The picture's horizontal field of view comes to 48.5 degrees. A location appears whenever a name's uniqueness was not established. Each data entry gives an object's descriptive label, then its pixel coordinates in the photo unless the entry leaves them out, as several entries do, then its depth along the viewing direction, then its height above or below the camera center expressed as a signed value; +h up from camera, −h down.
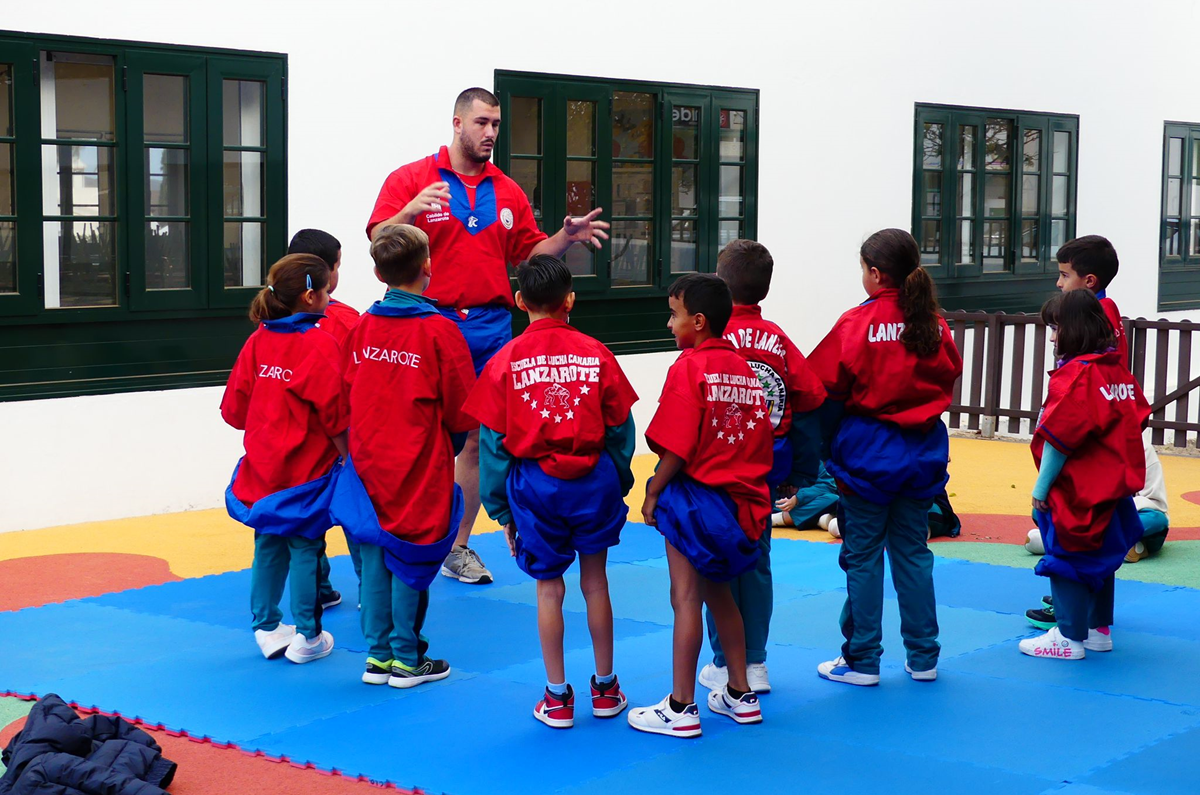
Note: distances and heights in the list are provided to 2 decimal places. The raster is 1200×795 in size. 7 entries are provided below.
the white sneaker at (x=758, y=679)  4.36 -1.28
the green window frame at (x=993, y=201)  11.73 +0.82
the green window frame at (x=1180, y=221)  14.06 +0.77
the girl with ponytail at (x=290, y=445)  4.66 -0.58
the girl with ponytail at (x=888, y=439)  4.36 -0.50
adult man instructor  5.81 +0.24
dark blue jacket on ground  3.37 -1.26
